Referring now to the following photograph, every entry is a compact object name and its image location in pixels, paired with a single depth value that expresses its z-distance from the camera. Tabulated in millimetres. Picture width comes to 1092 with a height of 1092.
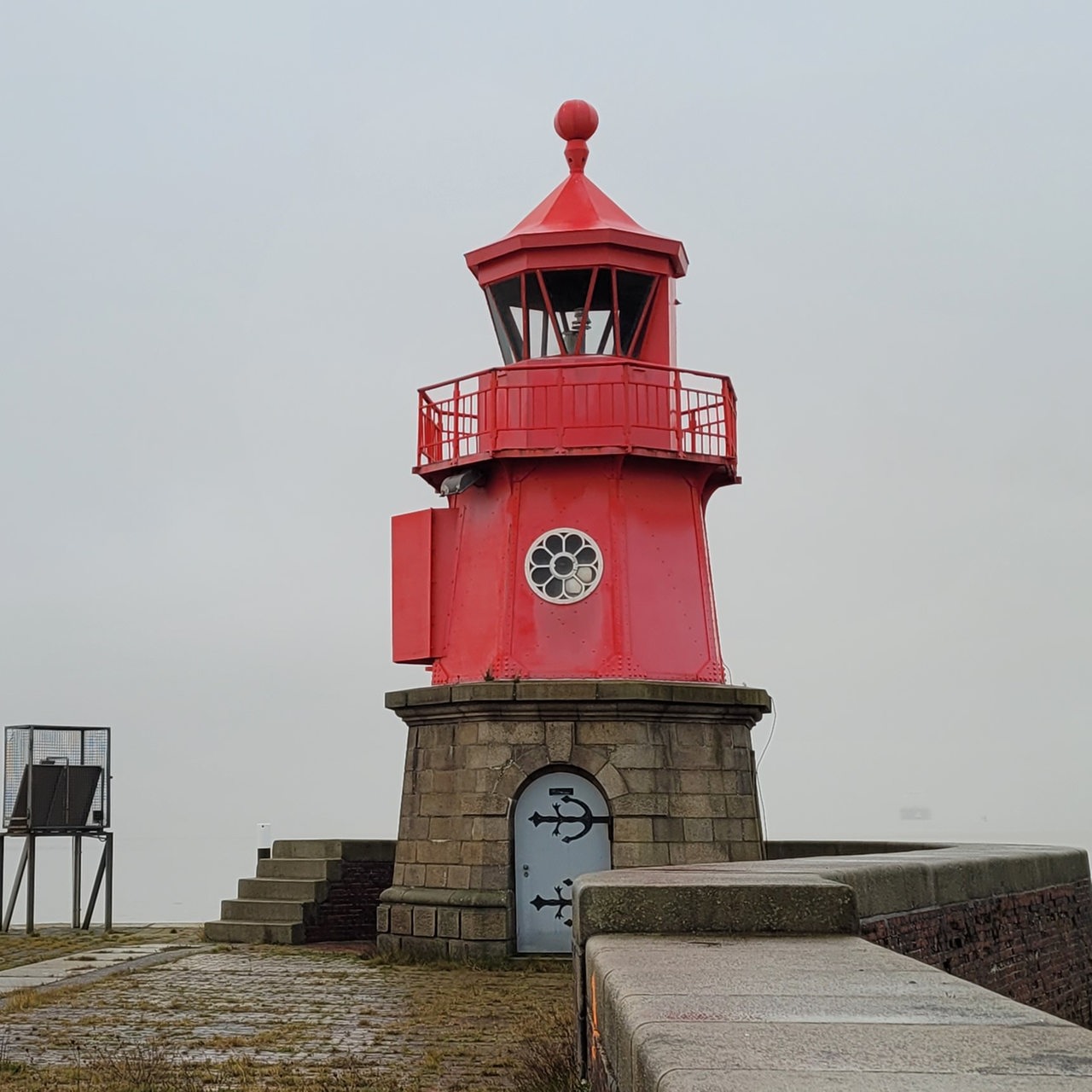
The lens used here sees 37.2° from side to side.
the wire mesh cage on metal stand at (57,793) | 21391
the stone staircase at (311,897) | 18547
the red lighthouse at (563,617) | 15977
